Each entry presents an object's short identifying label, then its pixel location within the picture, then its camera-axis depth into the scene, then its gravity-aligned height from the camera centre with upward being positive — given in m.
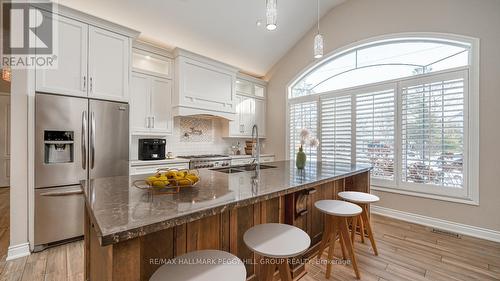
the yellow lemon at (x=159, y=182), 1.13 -0.23
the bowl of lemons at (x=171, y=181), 1.15 -0.23
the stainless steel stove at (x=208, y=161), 3.38 -0.36
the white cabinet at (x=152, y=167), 2.86 -0.41
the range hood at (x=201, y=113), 3.43 +0.49
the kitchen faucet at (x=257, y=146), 2.34 -0.07
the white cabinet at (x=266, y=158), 4.77 -0.42
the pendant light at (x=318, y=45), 2.20 +1.01
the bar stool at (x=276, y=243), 1.12 -0.59
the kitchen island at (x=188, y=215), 0.76 -0.32
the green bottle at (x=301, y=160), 2.17 -0.21
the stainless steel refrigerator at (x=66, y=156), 2.17 -0.19
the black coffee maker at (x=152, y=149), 3.12 -0.14
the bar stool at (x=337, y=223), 1.73 -0.73
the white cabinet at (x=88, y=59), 2.28 +0.96
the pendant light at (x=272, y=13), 1.66 +1.02
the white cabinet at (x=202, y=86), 3.44 +0.97
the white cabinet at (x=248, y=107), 4.49 +0.75
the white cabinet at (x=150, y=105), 3.11 +0.55
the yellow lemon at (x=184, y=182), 1.20 -0.24
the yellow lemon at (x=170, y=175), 1.24 -0.21
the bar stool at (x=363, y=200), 2.02 -0.58
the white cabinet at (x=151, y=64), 3.15 +1.21
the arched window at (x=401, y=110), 2.70 +0.48
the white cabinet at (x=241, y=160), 4.10 -0.42
